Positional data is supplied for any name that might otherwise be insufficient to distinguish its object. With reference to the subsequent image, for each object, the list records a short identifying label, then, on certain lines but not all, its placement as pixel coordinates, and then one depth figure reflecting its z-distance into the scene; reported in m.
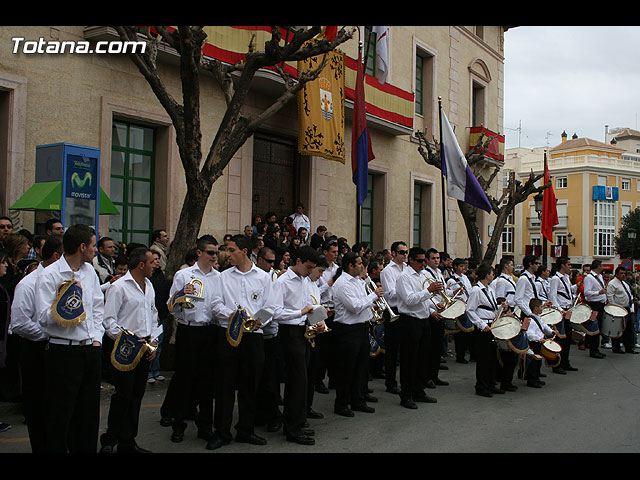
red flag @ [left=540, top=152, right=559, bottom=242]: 20.61
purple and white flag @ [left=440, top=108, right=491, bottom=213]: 15.17
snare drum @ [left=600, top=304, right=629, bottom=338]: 13.69
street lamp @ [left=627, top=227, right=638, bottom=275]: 35.17
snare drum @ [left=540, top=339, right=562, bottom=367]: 10.19
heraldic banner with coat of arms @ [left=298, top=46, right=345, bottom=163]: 15.57
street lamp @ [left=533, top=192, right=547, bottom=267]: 19.69
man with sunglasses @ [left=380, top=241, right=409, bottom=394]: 9.37
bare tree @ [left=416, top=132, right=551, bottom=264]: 19.17
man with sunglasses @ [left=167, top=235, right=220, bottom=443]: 6.60
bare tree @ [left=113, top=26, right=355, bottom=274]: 9.38
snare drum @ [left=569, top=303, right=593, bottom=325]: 12.47
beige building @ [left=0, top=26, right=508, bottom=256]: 11.06
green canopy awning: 9.62
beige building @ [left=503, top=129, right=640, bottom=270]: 61.03
